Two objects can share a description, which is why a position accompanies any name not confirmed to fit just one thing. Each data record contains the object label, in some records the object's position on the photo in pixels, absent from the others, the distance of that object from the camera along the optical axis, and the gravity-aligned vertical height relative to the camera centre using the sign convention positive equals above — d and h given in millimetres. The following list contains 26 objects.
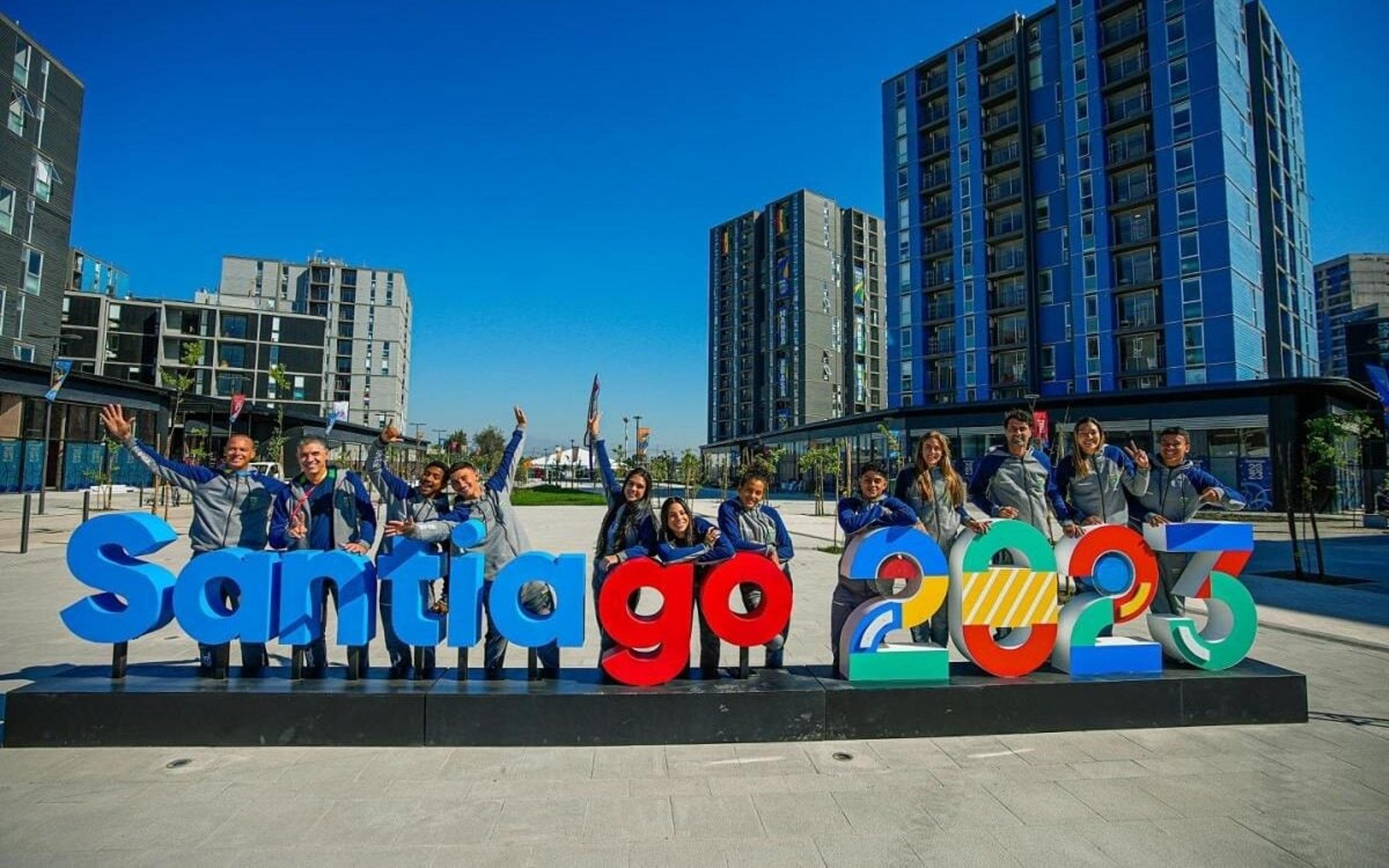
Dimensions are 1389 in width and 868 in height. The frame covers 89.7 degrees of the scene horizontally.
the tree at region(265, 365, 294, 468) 28797 +1817
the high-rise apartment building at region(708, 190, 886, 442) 86125 +22049
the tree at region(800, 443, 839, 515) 29922 +1202
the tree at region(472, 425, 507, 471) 68438 +4770
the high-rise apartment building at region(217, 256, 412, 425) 96562 +24716
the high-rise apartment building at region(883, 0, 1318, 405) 39594 +18367
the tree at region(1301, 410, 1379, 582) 22064 +1781
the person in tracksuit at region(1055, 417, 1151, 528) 6254 +104
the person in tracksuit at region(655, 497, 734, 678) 5383 -476
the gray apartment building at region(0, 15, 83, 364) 36969 +16072
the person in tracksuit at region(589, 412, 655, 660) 5559 -335
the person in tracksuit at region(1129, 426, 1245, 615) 6125 -70
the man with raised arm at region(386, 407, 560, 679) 5535 -390
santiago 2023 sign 5086 -872
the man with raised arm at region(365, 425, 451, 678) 5559 -125
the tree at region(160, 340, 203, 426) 23969 +3922
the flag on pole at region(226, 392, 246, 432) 23078 +2587
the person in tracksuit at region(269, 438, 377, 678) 5555 -267
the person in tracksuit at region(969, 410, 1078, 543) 6289 +52
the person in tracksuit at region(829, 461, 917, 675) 5699 -263
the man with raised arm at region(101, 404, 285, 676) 5457 -149
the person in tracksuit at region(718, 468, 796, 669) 5570 -352
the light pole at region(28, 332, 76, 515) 19594 +312
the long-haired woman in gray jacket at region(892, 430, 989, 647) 6121 -103
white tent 94250 +3981
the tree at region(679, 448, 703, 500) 30266 +727
